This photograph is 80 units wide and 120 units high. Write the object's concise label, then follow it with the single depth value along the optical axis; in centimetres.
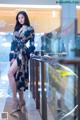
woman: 466
